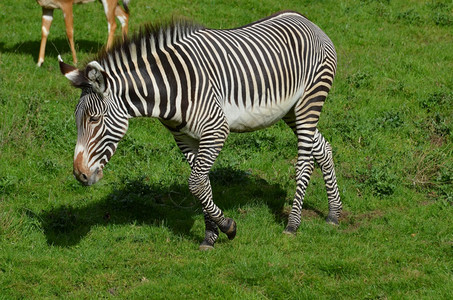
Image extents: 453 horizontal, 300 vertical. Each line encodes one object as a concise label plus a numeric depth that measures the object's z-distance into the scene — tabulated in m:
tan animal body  27.65
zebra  13.67
